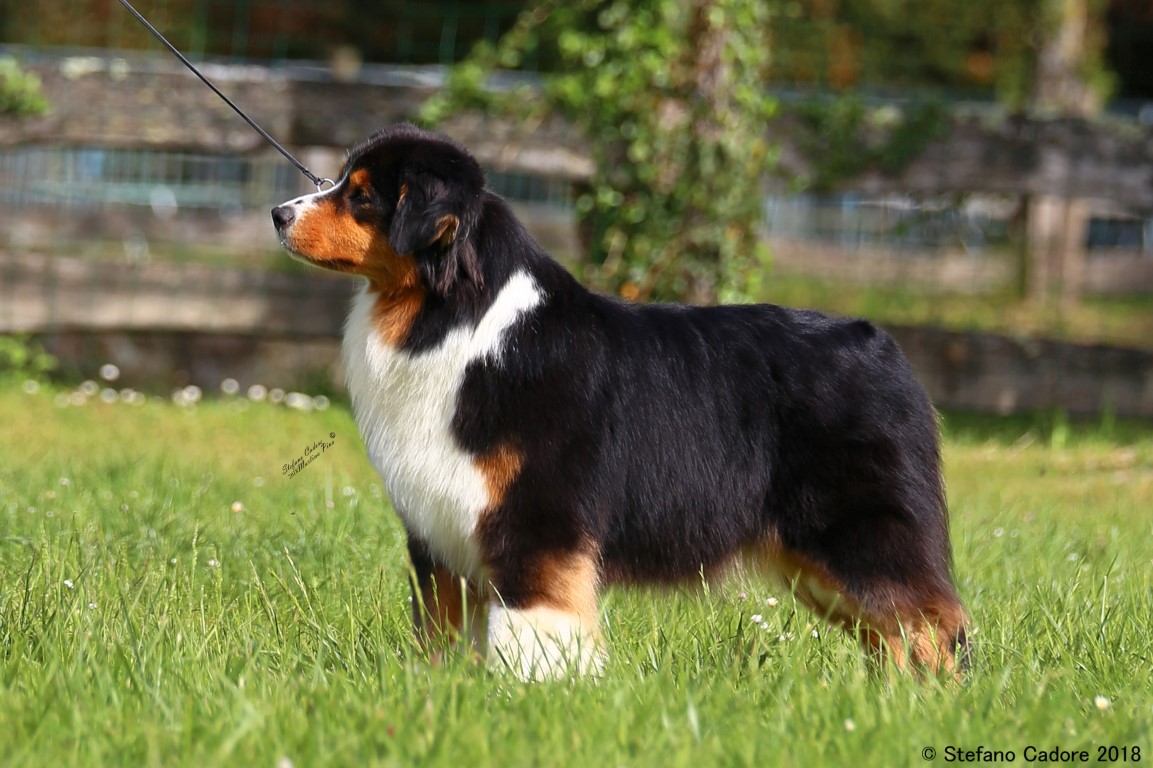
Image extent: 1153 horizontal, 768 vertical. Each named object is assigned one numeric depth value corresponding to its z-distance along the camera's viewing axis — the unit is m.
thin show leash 7.54
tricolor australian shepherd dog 6.57
